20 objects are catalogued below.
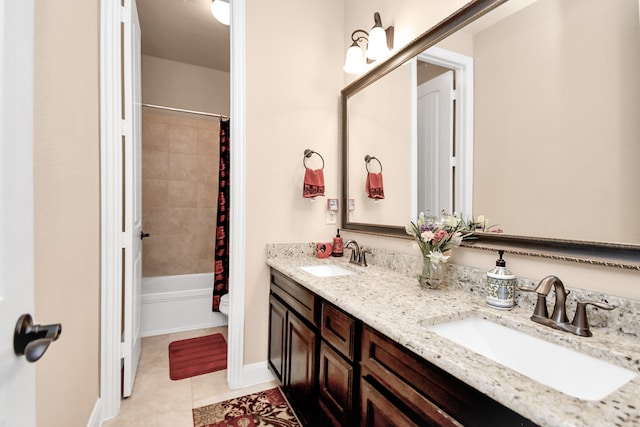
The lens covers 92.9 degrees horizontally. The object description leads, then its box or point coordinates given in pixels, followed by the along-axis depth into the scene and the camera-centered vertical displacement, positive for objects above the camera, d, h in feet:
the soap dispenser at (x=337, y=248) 7.04 -0.88
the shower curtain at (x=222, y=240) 9.50 -0.97
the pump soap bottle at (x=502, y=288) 3.53 -0.91
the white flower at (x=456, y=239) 4.20 -0.40
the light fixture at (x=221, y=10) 7.30 +4.92
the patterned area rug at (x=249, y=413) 5.38 -3.77
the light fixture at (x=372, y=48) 5.89 +3.26
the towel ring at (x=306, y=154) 7.06 +1.29
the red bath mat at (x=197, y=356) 7.04 -3.73
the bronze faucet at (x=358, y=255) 6.21 -0.93
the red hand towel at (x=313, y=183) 6.78 +0.59
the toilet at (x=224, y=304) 8.67 -2.75
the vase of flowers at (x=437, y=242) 4.23 -0.46
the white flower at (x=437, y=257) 4.17 -0.64
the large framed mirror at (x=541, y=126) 2.91 +0.99
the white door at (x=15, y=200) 1.57 +0.05
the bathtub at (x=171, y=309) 9.02 -3.06
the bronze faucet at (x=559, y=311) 2.81 -0.99
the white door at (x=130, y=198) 6.02 +0.24
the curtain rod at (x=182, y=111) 10.21 +3.48
